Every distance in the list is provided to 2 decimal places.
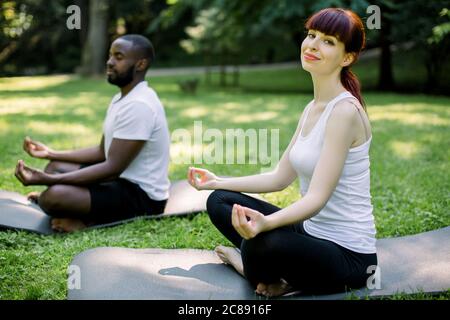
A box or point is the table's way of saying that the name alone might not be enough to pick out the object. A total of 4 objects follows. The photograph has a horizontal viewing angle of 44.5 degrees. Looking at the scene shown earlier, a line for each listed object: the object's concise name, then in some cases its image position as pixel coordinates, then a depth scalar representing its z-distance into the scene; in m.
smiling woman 2.56
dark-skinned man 4.04
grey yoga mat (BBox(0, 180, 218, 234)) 4.07
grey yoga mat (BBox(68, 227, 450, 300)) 2.83
